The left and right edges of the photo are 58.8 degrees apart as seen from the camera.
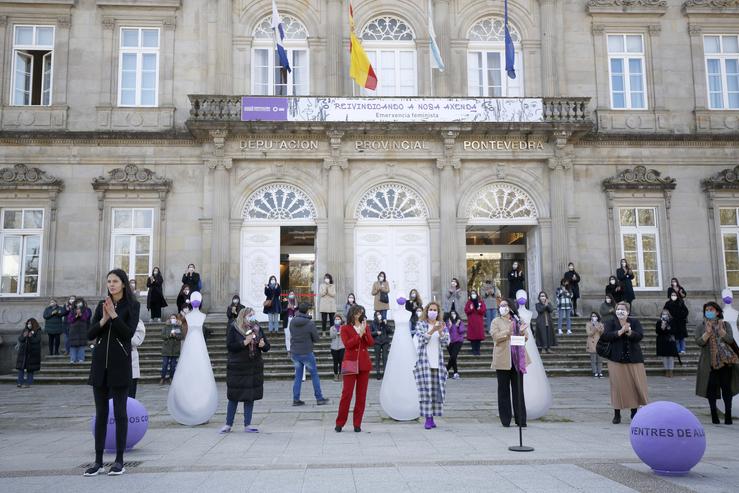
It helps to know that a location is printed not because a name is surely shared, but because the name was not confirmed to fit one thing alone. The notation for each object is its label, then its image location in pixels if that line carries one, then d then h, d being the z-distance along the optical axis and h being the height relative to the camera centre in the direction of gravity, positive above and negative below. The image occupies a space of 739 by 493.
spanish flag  21.28 +7.70
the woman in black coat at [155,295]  19.72 +0.38
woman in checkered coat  9.86 -1.02
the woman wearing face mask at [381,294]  18.08 +0.31
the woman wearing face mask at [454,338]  15.94 -0.82
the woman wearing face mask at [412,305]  13.34 -0.01
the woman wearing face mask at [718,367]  10.13 -1.01
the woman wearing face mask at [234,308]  17.07 -0.04
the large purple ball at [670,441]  6.46 -1.37
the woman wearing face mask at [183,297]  18.70 +0.29
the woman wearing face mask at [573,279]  20.20 +0.74
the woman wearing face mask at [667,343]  16.36 -1.03
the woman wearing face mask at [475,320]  17.14 -0.41
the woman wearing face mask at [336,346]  15.66 -0.96
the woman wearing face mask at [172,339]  14.88 -0.73
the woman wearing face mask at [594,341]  16.16 -0.94
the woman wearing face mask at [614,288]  19.56 +0.44
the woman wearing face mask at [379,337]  15.88 -0.78
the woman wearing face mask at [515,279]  20.44 +0.77
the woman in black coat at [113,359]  6.73 -0.54
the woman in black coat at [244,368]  9.29 -0.89
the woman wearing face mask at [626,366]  10.20 -1.00
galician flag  21.64 +8.28
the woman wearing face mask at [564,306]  19.33 -0.08
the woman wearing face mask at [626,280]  19.94 +0.69
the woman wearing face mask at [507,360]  9.68 -0.83
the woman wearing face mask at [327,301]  18.92 +0.13
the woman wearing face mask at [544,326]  17.44 -0.62
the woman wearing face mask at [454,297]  19.11 +0.21
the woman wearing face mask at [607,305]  15.68 -0.05
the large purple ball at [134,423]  7.89 -1.40
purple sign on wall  21.30 +6.40
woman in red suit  9.41 -1.02
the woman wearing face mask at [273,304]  18.86 +0.06
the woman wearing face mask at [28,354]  16.12 -1.11
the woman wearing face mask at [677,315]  17.38 -0.34
